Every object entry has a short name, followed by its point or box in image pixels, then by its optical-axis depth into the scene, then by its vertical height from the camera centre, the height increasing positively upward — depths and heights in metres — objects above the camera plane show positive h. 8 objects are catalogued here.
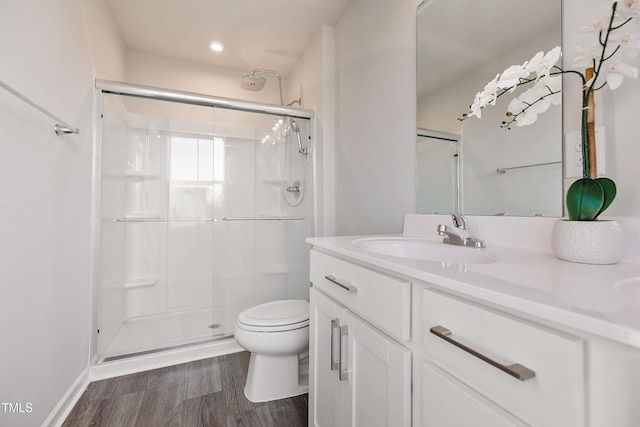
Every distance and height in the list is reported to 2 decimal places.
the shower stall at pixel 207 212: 2.04 +0.04
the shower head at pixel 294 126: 2.32 +0.77
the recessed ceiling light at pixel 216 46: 2.39 +1.52
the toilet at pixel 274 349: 1.38 -0.68
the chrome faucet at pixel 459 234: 0.97 -0.06
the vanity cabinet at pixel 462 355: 0.33 -0.22
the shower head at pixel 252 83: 2.43 +1.22
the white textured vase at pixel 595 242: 0.63 -0.06
